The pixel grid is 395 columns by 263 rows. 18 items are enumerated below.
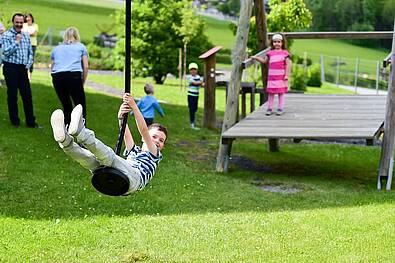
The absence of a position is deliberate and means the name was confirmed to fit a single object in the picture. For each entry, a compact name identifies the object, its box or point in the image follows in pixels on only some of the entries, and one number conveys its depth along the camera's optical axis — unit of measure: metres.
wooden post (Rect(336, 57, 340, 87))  33.31
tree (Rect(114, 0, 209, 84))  26.52
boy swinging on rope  5.23
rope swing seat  5.36
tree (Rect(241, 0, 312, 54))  18.36
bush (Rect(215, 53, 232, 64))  41.22
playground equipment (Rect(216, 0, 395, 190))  10.30
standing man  11.43
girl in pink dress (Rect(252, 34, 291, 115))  11.80
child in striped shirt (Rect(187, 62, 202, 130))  14.20
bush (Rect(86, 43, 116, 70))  32.41
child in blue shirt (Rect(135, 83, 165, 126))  11.28
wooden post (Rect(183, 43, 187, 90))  26.13
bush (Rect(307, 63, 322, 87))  31.75
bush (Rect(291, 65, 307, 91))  27.91
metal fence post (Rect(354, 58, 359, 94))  30.66
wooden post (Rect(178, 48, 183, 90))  24.73
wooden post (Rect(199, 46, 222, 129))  14.91
